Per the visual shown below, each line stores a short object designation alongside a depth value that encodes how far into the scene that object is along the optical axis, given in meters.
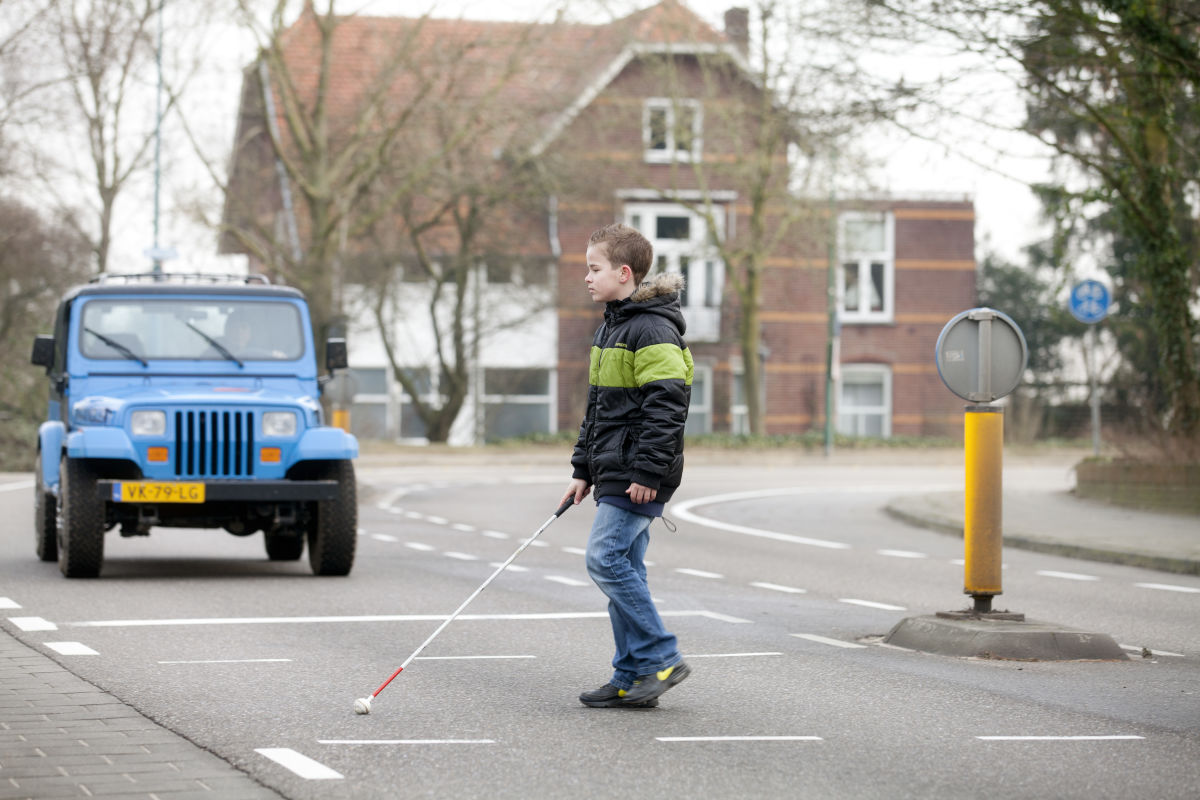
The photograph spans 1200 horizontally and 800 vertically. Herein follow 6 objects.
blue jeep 21.38
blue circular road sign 39.74
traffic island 15.27
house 64.22
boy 11.85
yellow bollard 16.22
